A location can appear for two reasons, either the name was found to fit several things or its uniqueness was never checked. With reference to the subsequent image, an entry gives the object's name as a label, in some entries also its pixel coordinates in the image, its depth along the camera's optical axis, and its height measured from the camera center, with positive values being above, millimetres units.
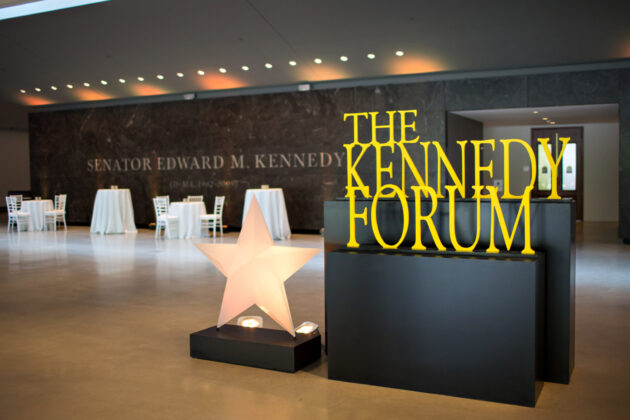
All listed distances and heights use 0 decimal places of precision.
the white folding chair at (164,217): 11648 -527
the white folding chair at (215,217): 11787 -551
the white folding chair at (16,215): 13609 -532
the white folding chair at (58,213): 13766 -497
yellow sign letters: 3135 -141
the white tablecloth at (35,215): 13719 -540
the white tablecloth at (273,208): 11102 -344
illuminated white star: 3740 -506
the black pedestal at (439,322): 2908 -703
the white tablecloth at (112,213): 12883 -480
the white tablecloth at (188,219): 11625 -567
